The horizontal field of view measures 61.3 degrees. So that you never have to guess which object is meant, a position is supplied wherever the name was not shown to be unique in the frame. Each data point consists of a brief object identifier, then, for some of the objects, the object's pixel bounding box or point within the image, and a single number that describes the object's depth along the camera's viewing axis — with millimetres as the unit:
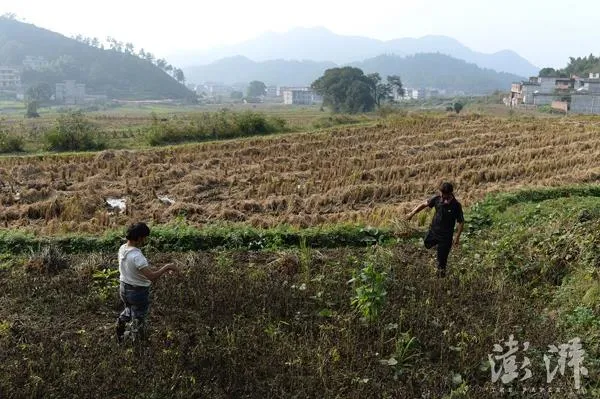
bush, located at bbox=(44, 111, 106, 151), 22062
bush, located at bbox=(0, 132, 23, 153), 21297
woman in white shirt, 4992
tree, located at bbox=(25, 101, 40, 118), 53672
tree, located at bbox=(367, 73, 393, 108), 71125
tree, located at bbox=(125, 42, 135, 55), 132825
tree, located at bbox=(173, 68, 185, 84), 136125
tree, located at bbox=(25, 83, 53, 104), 83025
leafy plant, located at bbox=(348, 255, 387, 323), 5484
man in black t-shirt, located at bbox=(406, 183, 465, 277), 6750
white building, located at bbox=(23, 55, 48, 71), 115825
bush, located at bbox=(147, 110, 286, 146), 24109
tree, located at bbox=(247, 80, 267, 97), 143000
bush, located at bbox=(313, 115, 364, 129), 31734
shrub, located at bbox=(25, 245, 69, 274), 7238
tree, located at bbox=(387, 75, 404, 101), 78088
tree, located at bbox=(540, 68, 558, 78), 90000
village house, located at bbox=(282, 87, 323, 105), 124188
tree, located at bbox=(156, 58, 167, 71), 137975
